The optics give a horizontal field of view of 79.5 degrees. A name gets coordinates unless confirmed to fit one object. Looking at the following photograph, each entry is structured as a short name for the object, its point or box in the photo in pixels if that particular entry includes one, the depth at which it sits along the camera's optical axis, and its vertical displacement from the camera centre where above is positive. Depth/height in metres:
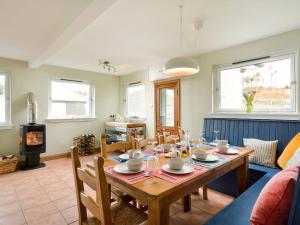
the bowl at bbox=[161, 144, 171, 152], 2.06 -0.41
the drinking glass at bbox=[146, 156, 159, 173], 1.50 -0.47
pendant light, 2.00 +0.53
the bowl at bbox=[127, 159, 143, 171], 1.42 -0.41
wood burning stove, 3.72 -0.63
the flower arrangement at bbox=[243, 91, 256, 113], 3.13 +0.20
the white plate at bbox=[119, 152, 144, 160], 1.81 -0.45
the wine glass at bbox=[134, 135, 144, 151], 2.15 -0.36
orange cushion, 2.18 -0.49
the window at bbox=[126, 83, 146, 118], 5.25 +0.37
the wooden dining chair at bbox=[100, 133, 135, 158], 1.94 -0.39
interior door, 4.23 +0.16
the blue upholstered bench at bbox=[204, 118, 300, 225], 1.31 -0.49
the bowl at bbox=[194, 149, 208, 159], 1.74 -0.42
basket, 3.53 -1.03
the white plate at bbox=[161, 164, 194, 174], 1.39 -0.46
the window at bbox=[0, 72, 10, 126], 3.93 +0.29
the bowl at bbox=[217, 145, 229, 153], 2.05 -0.42
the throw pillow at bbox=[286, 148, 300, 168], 1.74 -0.48
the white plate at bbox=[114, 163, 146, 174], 1.40 -0.46
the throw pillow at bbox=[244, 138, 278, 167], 2.53 -0.59
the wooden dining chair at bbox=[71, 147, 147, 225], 1.03 -0.59
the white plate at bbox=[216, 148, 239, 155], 2.02 -0.46
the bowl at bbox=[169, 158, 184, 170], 1.44 -0.41
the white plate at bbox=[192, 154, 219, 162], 1.73 -0.46
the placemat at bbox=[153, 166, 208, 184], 1.28 -0.48
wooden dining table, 1.09 -0.53
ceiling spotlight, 4.21 +1.20
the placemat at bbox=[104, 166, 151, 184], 1.28 -0.48
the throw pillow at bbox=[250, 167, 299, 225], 0.95 -0.50
